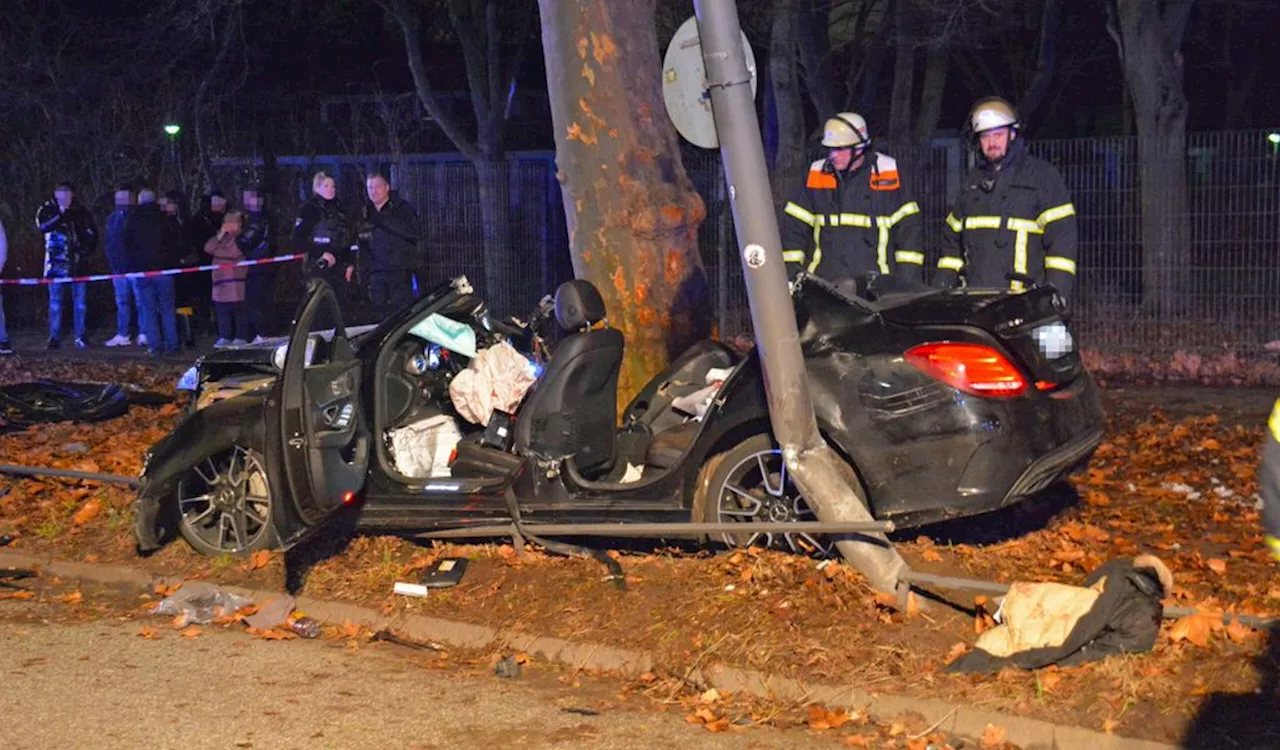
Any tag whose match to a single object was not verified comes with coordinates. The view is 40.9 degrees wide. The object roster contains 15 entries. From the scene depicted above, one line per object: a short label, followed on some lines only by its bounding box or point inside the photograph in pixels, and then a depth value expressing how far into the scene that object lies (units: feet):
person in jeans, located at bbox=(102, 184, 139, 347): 65.46
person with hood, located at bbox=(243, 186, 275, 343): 64.03
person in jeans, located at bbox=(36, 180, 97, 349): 67.51
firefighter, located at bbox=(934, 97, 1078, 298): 28.16
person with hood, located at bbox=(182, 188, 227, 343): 67.87
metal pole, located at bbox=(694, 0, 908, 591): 21.99
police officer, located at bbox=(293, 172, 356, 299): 55.31
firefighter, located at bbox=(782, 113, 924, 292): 30.04
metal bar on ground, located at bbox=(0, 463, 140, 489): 32.12
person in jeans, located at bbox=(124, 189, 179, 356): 64.13
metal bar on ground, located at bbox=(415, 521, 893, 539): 22.13
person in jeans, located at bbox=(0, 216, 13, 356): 64.92
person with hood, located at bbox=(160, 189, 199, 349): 66.13
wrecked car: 23.00
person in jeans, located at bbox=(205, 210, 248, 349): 63.36
